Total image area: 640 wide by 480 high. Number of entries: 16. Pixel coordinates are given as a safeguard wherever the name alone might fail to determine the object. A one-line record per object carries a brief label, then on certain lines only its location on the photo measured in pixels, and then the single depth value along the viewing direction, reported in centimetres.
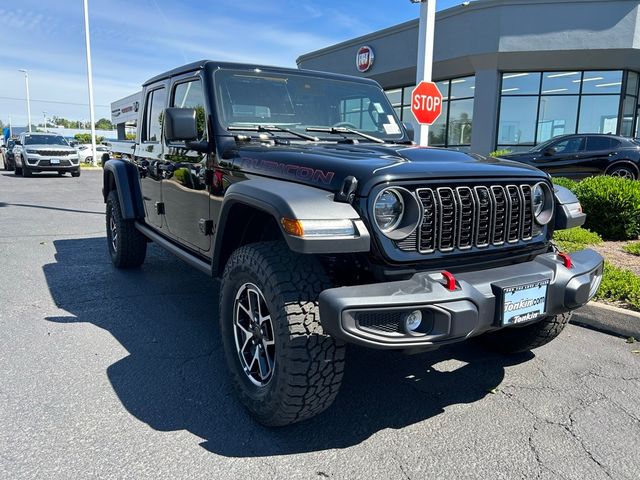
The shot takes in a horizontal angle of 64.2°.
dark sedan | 1135
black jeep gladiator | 225
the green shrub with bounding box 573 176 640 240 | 666
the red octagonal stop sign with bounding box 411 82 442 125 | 736
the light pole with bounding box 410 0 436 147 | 777
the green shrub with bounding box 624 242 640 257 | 593
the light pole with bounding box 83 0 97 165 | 2497
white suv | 1877
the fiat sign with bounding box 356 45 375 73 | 2069
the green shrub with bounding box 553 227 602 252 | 595
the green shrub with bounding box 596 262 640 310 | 422
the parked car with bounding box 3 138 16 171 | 2144
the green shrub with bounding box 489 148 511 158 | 1362
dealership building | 1636
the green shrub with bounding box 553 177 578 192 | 740
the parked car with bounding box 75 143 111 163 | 3040
